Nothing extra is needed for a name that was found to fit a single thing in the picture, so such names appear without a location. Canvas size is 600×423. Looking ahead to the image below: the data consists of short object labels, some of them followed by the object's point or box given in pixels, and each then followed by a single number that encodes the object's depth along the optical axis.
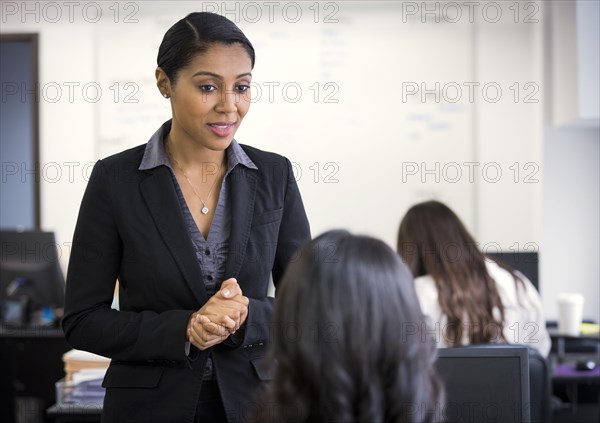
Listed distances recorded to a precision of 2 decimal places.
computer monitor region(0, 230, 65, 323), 4.12
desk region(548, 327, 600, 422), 3.27
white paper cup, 3.77
